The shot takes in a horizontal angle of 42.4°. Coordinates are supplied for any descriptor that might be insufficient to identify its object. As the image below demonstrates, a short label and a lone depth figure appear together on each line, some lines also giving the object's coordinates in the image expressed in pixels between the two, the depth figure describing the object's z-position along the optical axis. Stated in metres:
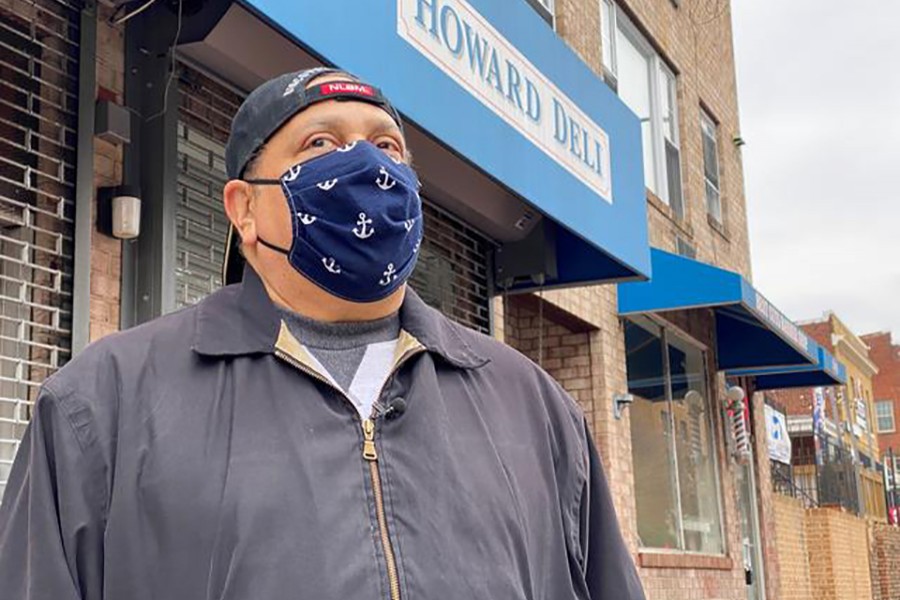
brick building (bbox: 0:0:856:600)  4.21
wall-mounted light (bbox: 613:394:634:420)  9.34
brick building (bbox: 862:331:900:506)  59.12
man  1.83
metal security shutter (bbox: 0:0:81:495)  4.05
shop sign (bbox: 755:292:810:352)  9.98
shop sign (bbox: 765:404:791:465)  16.53
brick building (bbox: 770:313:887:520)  28.69
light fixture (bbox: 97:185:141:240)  4.34
